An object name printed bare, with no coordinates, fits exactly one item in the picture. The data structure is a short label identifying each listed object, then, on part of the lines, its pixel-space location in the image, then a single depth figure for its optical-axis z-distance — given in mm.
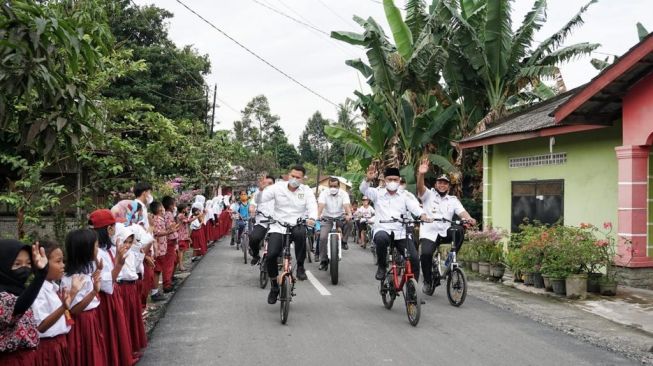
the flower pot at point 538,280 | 10898
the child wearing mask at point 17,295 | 3645
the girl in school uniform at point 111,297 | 5344
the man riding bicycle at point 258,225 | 9516
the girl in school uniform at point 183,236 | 12445
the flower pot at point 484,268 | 12672
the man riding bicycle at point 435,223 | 9781
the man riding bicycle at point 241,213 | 17656
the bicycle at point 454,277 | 9172
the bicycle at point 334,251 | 11508
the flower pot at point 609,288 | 10219
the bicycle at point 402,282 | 7890
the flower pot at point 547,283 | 10432
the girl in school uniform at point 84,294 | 4699
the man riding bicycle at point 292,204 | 8844
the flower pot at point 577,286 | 9961
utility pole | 32469
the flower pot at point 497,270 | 12352
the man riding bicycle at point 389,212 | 8960
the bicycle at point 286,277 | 7906
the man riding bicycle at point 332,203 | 13528
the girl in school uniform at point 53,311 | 4113
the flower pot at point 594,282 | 10367
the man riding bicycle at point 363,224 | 18362
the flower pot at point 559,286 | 10258
